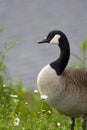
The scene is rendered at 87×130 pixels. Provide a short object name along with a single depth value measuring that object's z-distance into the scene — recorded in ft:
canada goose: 50.97
